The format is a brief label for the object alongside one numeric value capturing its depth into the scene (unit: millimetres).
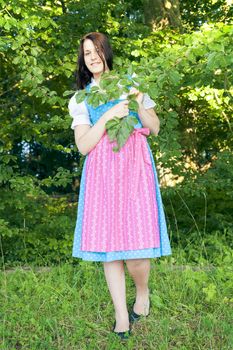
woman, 3145
